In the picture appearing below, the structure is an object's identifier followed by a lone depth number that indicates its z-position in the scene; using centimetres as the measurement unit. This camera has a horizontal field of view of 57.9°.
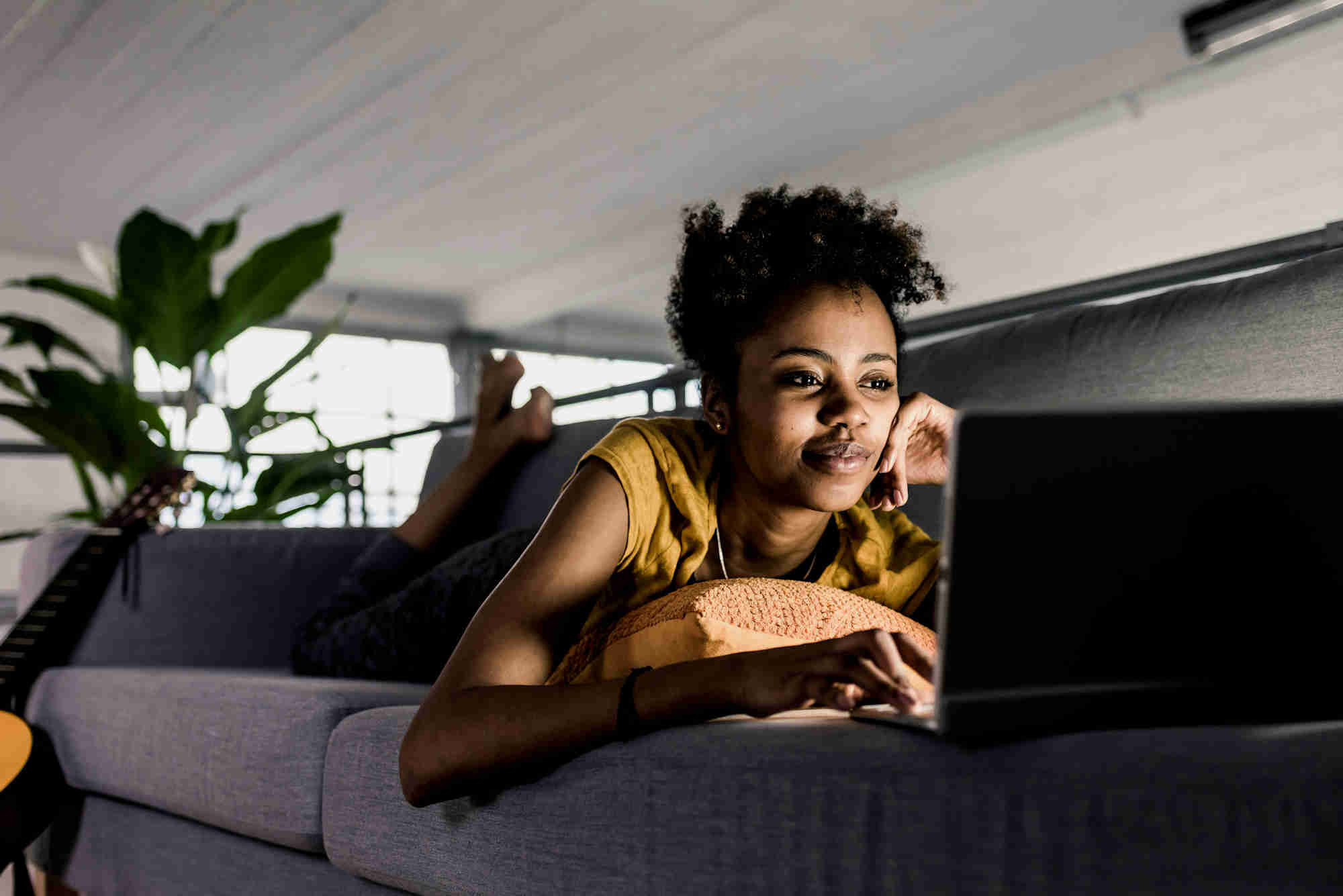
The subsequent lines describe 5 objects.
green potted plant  292
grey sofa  56
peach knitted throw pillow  90
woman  88
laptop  56
